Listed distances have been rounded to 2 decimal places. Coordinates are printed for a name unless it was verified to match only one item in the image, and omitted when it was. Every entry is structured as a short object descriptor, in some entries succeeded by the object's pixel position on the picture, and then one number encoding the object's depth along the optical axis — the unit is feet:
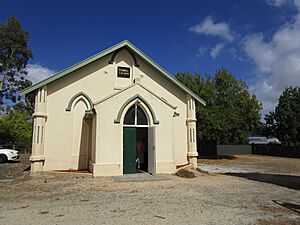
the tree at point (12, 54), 112.57
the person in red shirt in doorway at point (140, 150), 54.60
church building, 43.37
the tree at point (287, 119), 107.45
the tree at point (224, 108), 85.87
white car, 69.26
